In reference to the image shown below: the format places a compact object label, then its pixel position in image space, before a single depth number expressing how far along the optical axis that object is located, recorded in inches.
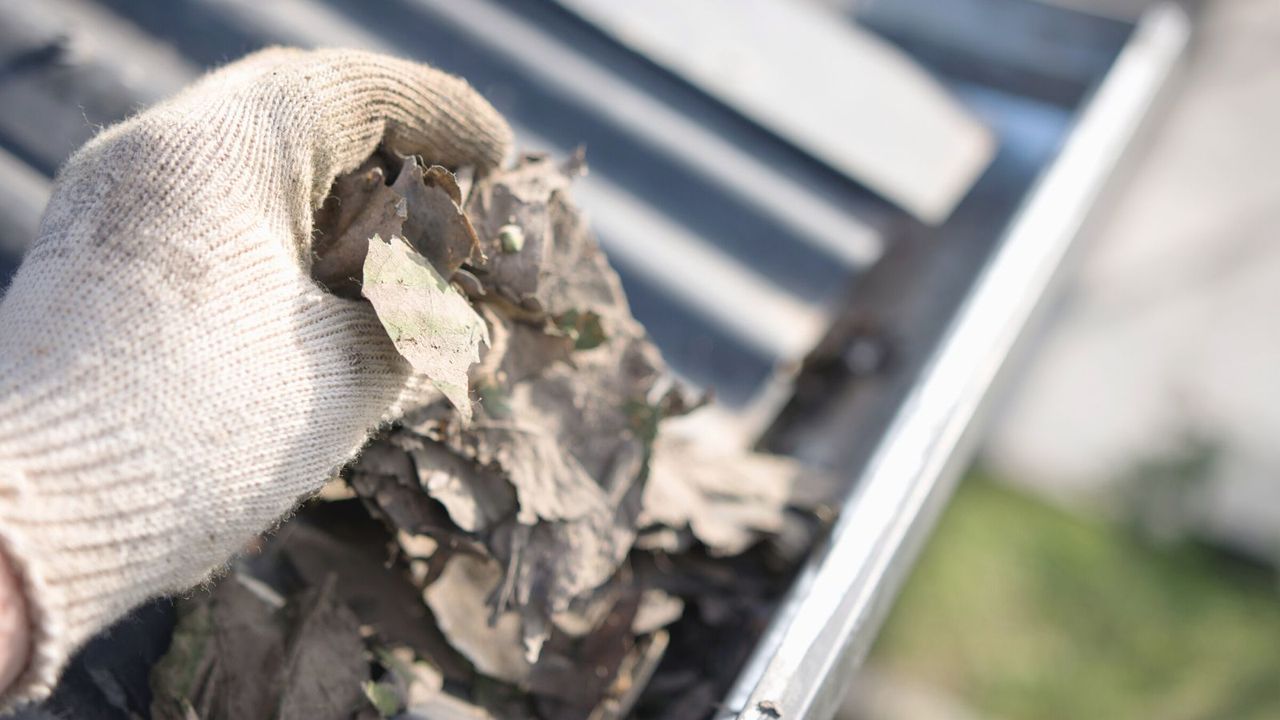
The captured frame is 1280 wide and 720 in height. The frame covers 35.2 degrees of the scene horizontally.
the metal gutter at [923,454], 21.5
